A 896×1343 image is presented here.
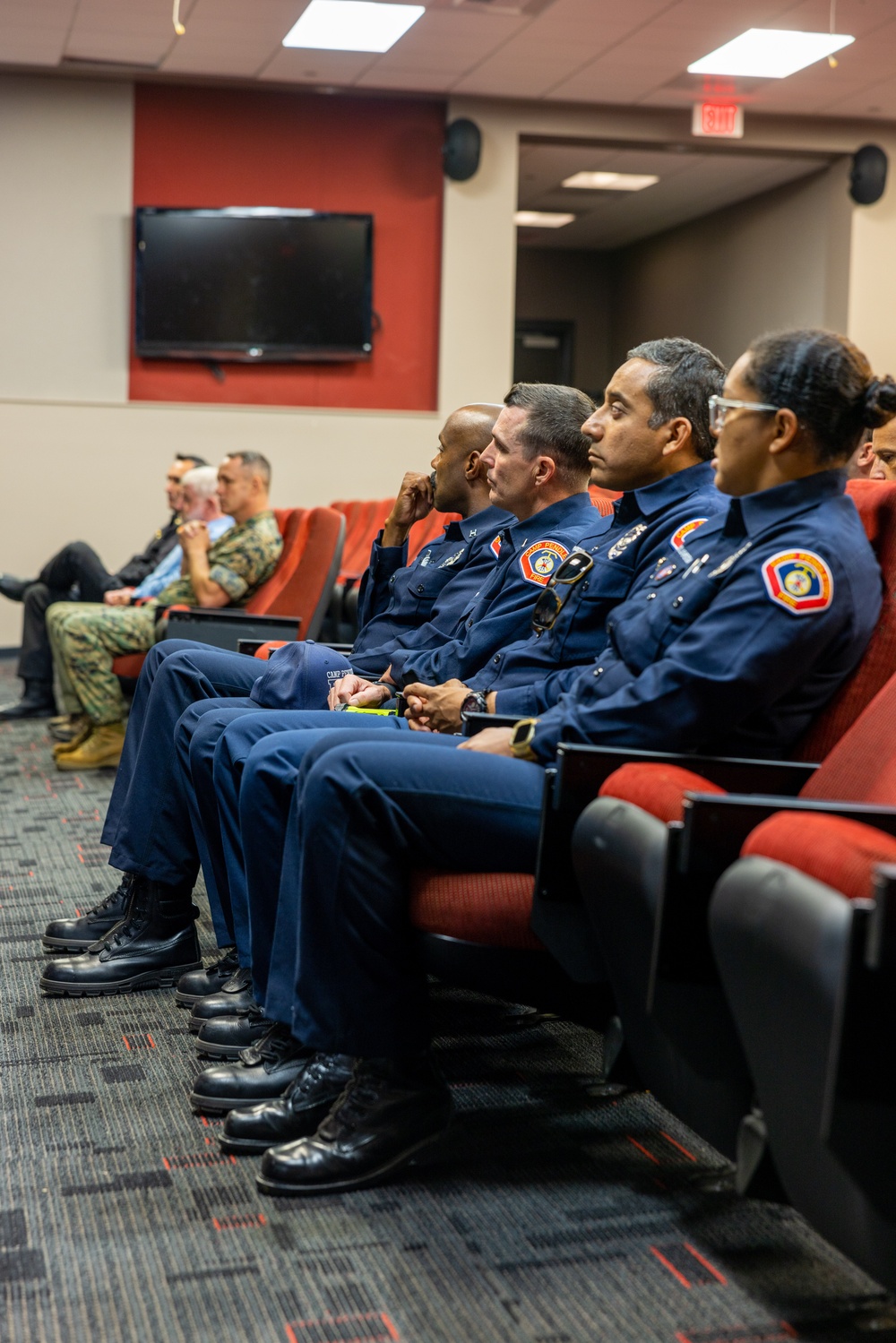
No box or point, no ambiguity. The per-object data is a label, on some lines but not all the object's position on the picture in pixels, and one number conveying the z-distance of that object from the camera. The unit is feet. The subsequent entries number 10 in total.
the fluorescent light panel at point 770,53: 21.79
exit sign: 25.23
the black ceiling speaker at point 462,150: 25.18
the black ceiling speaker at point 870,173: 26.37
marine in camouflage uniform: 15.39
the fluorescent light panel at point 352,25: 20.90
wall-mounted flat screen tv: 25.09
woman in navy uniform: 5.26
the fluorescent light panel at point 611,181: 30.89
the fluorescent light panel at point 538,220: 35.35
